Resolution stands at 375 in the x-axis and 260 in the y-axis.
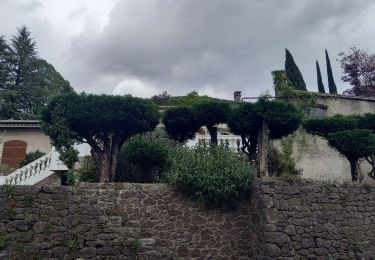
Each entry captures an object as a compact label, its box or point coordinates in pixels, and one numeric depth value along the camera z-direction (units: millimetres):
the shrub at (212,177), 8570
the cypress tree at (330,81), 23078
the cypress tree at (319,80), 23262
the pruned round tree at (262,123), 10055
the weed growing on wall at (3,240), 7572
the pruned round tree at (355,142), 9867
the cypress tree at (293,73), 18453
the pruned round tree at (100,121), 9406
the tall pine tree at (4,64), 25250
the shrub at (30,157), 15067
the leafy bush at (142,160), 9742
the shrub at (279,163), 12394
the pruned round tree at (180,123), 11055
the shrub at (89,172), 10219
